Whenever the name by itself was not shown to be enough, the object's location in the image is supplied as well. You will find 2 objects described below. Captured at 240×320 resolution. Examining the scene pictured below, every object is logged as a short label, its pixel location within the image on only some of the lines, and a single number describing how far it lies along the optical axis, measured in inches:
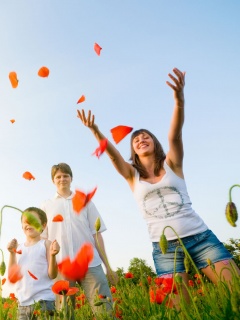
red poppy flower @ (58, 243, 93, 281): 101.9
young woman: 119.1
